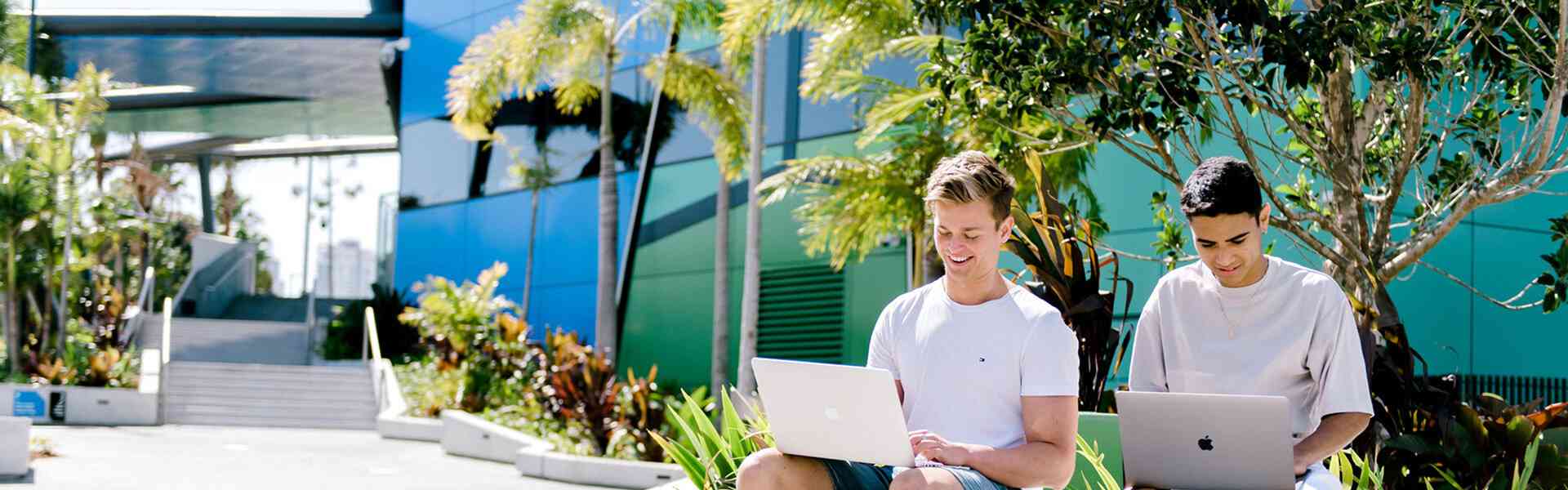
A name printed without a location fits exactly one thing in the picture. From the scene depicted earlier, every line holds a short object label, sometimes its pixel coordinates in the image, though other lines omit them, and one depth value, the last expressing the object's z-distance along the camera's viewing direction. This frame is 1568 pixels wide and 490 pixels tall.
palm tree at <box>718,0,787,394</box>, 12.40
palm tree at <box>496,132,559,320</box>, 19.94
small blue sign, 17.53
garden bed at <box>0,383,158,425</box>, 17.70
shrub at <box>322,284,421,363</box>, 25.88
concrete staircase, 19.47
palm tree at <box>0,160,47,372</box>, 20.23
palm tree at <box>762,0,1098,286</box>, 10.27
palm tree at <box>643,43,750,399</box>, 14.80
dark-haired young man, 3.30
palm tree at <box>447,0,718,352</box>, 15.27
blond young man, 2.99
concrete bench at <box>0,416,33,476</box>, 10.45
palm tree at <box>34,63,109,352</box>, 20.62
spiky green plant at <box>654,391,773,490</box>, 4.74
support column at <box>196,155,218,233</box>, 42.81
